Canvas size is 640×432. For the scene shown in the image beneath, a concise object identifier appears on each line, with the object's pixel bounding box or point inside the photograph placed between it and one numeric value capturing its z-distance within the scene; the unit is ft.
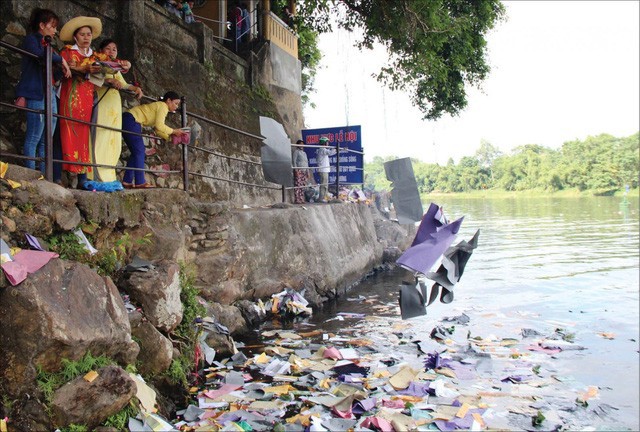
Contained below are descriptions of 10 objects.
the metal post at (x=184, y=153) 16.79
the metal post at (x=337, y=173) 33.60
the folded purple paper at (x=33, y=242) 9.33
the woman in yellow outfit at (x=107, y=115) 13.26
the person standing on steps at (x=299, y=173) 32.94
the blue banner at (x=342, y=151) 38.75
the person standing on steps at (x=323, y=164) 34.50
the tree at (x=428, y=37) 26.76
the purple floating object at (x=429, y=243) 8.86
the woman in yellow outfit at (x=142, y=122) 15.14
